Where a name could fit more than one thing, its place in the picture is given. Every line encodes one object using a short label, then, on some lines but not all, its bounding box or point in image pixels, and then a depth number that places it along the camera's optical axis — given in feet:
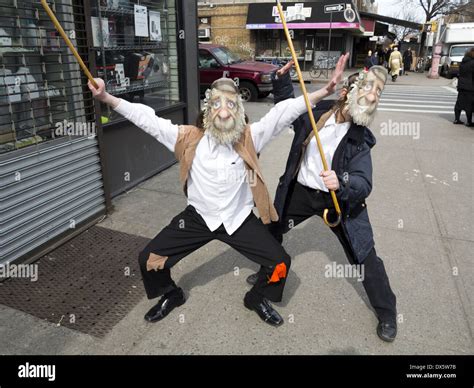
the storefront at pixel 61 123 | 11.21
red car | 39.70
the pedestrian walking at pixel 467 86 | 29.32
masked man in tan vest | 8.20
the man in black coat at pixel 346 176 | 8.16
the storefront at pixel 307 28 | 78.69
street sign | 74.77
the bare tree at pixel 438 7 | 121.82
